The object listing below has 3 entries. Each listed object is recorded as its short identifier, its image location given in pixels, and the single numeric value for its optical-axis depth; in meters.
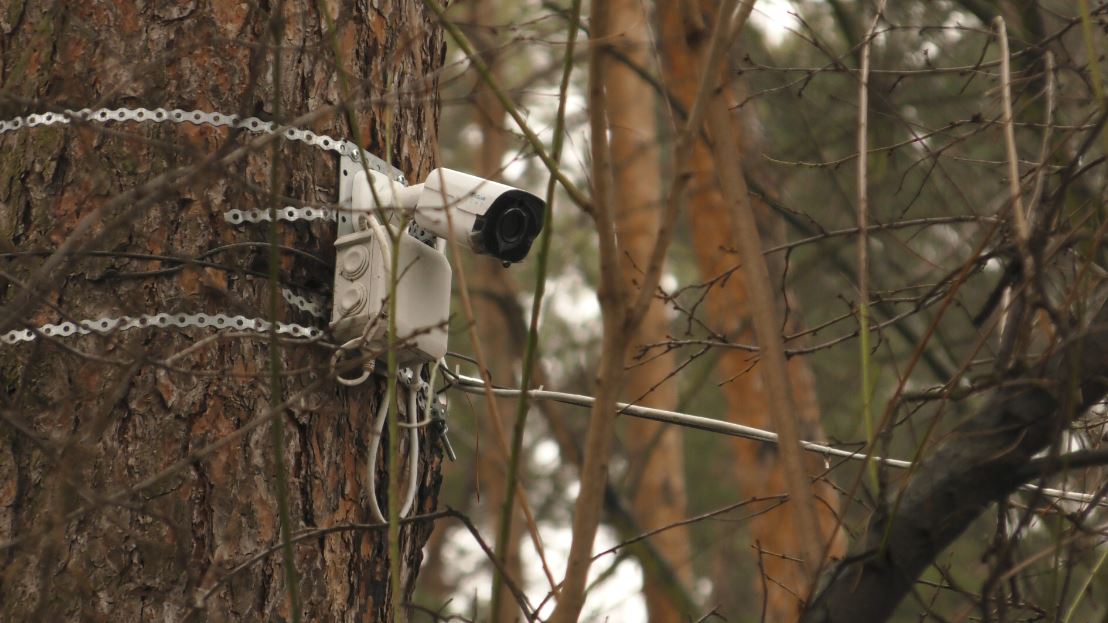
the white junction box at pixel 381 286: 8.45
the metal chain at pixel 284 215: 8.44
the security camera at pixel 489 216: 8.43
